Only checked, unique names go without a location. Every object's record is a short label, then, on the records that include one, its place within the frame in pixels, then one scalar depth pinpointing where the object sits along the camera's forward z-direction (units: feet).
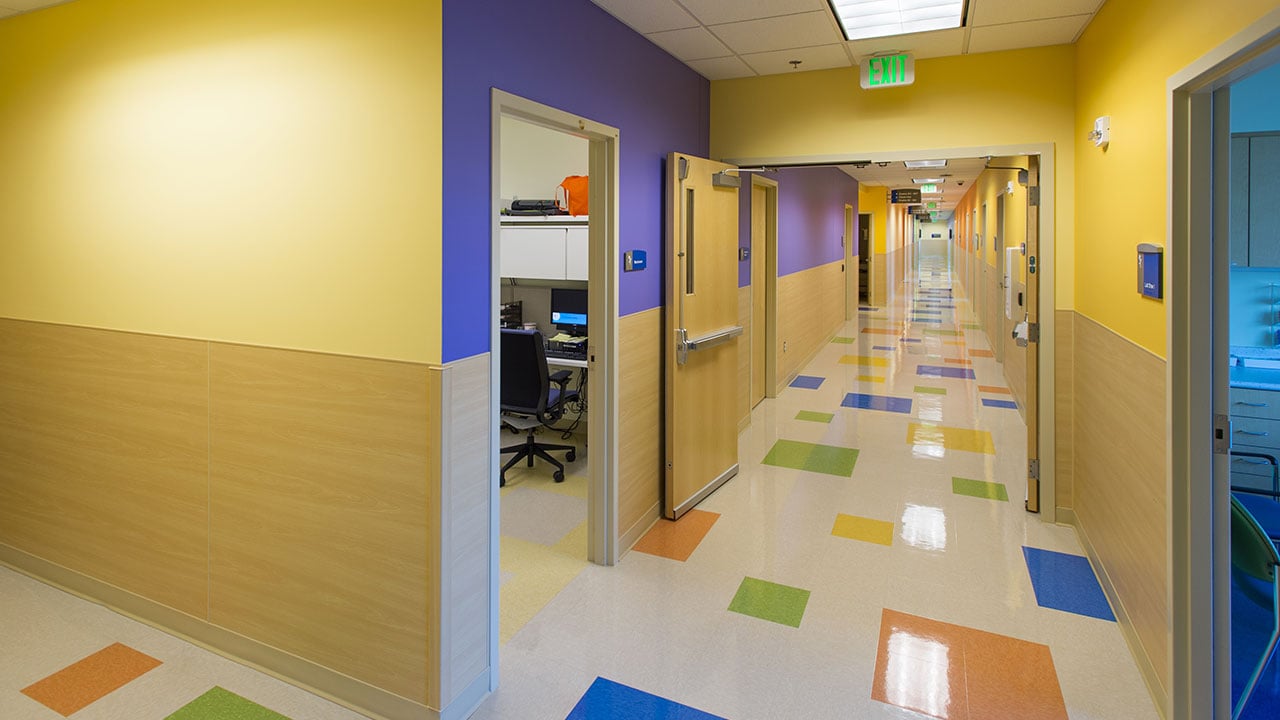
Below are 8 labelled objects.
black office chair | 14.92
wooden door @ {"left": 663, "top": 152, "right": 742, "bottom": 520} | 12.92
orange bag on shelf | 17.34
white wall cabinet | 17.18
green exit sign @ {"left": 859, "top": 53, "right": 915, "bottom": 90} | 12.82
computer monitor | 18.34
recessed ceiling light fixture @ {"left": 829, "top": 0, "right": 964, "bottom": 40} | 10.72
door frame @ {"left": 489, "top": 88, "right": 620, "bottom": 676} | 11.05
